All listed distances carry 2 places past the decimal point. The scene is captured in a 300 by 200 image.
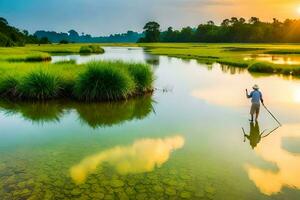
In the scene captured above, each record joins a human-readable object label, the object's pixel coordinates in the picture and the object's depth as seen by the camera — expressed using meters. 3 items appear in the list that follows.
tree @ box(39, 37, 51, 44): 124.25
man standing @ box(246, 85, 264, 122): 15.44
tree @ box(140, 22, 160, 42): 158.00
